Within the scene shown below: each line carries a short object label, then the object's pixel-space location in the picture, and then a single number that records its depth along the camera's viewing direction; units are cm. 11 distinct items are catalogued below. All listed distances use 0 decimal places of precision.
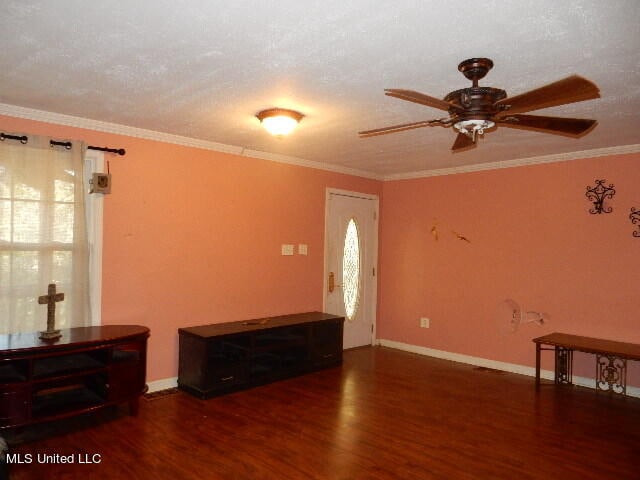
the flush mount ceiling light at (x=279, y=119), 331
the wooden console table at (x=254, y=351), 406
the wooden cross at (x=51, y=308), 324
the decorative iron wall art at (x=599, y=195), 449
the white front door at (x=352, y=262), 579
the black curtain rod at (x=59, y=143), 335
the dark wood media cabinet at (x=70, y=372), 297
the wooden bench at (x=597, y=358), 414
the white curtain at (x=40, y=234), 338
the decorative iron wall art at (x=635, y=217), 433
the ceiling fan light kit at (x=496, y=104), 194
